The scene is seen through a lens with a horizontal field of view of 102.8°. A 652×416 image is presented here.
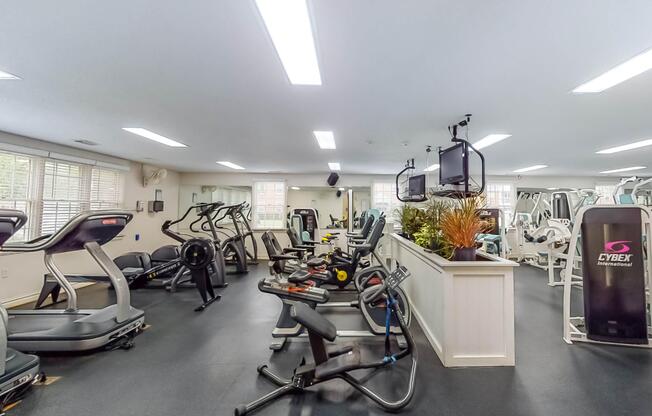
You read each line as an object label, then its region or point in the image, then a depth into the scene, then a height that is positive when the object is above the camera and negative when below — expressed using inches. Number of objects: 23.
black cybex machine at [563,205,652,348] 103.4 -22.3
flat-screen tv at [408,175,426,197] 190.1 +23.2
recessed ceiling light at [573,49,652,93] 77.6 +47.3
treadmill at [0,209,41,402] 71.5 -44.8
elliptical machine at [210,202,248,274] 222.2 -28.4
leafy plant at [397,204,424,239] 159.9 -2.6
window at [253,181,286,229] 301.1 +11.7
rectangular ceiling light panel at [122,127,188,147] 143.9 +46.5
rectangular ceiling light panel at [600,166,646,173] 251.9 +50.2
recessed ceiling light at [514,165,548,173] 249.9 +49.4
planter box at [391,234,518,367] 91.4 -34.1
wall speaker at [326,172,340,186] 296.8 +41.9
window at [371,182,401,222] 310.7 +22.3
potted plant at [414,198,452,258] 111.0 -6.7
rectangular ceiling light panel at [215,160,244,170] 239.5 +47.8
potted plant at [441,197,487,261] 98.2 -4.3
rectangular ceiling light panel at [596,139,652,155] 166.7 +48.6
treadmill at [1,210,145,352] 96.7 -45.0
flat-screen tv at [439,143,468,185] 129.3 +27.4
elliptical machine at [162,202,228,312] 147.4 -27.0
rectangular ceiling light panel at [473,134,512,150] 153.6 +47.8
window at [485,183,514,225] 316.8 +25.6
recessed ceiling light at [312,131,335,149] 149.9 +47.4
